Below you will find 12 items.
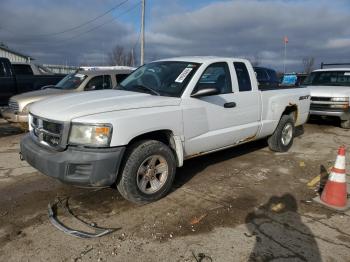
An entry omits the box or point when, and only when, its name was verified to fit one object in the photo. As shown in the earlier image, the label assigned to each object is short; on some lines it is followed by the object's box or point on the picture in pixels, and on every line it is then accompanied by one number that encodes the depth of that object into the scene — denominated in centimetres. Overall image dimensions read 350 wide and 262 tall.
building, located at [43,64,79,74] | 3085
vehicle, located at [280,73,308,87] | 1746
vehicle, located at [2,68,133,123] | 811
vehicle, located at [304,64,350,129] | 1002
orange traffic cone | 448
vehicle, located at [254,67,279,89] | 1333
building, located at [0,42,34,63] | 2864
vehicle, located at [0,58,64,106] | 1085
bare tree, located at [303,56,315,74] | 3937
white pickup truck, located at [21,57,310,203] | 380
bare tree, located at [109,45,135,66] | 4172
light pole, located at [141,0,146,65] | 2385
